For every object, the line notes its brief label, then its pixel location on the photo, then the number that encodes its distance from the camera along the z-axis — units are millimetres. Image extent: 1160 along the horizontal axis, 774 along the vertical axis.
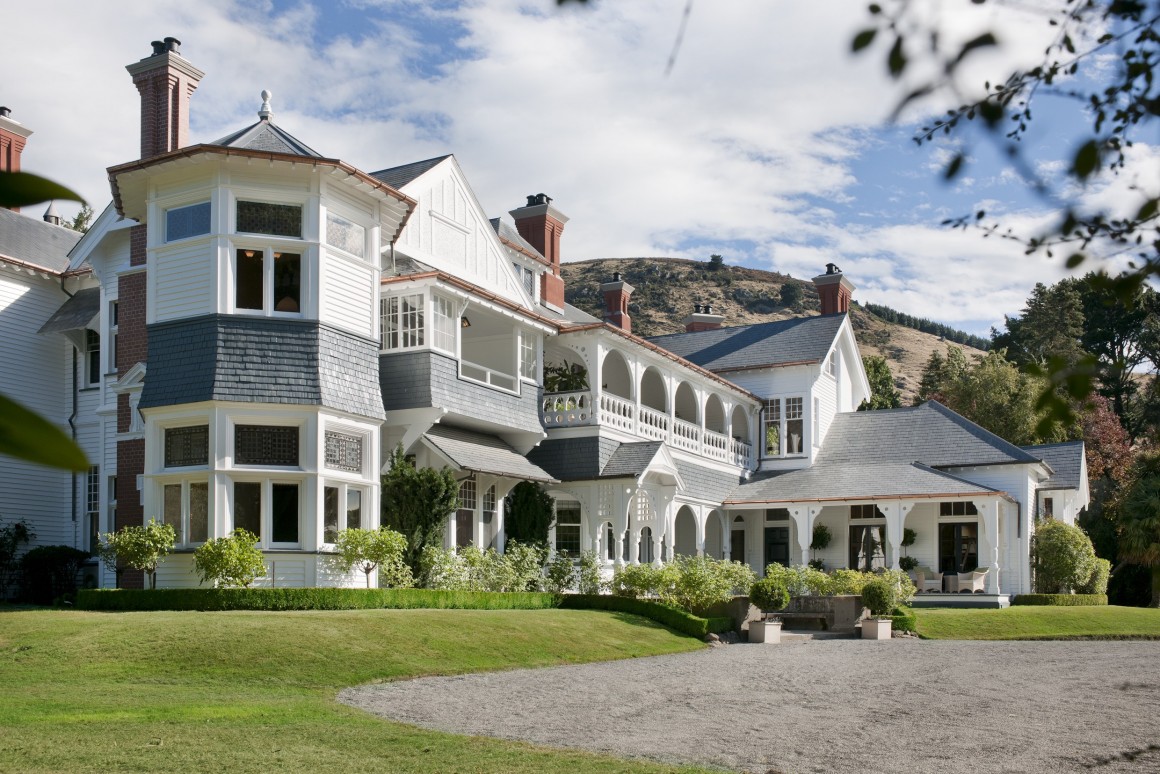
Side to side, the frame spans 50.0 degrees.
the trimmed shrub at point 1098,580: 37812
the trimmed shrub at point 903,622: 27234
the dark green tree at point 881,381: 64125
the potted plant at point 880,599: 27289
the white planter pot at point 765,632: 24844
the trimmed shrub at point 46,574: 27094
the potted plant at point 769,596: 26828
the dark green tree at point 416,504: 24047
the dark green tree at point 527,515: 27875
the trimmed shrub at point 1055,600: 34875
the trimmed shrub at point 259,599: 19656
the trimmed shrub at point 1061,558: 36781
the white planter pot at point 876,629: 26558
